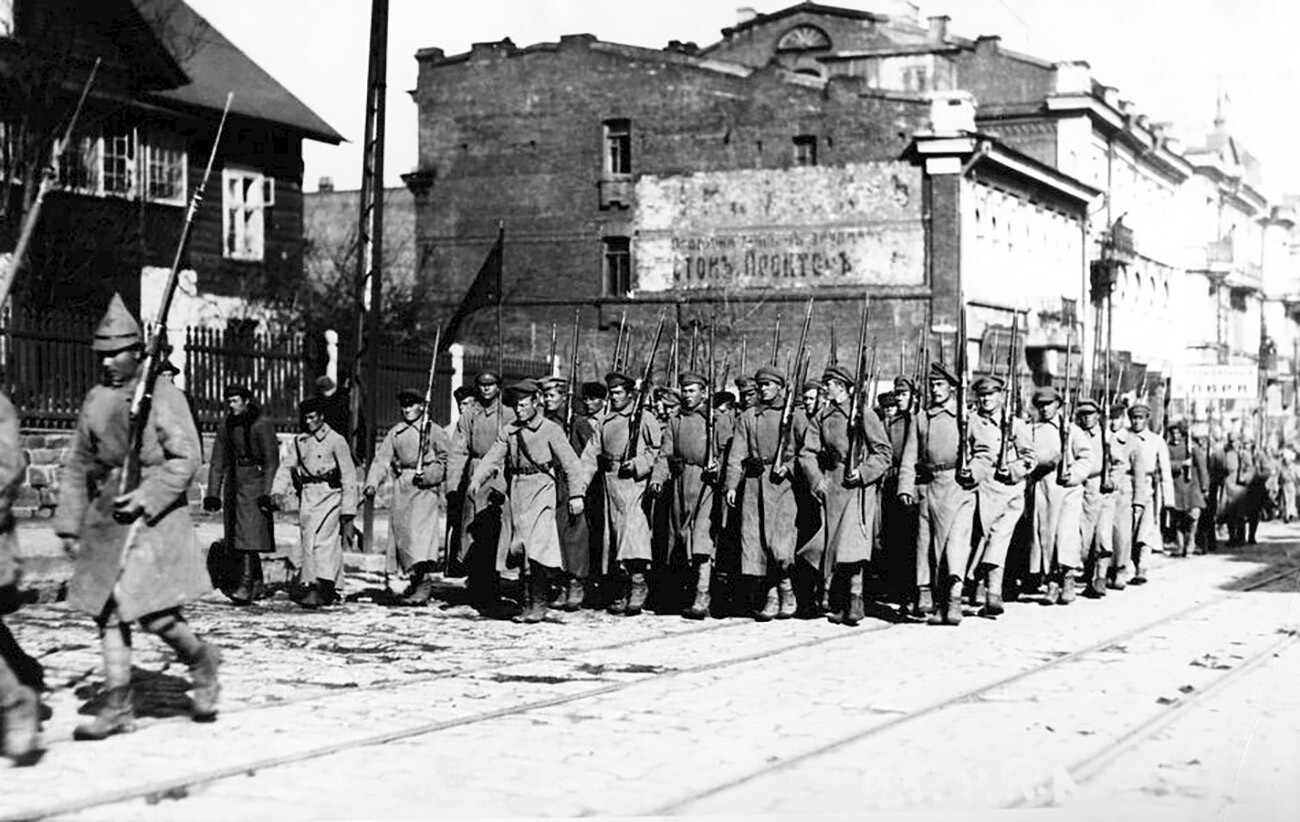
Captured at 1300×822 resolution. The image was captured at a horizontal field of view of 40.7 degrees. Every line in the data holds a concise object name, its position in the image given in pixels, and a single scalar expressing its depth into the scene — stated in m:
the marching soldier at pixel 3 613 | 7.09
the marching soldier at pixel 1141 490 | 18.11
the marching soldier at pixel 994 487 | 13.95
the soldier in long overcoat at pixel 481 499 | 13.95
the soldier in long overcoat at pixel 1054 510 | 15.51
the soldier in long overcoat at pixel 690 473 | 13.98
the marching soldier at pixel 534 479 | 12.90
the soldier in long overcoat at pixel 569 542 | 13.34
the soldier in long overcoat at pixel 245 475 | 13.90
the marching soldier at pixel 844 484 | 13.41
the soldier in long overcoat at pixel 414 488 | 13.84
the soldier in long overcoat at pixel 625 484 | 13.83
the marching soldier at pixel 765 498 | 13.66
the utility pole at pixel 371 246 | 16.83
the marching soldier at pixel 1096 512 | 16.38
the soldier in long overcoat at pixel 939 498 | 13.42
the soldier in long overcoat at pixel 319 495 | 13.68
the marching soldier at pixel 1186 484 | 23.45
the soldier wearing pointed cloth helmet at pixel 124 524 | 7.70
